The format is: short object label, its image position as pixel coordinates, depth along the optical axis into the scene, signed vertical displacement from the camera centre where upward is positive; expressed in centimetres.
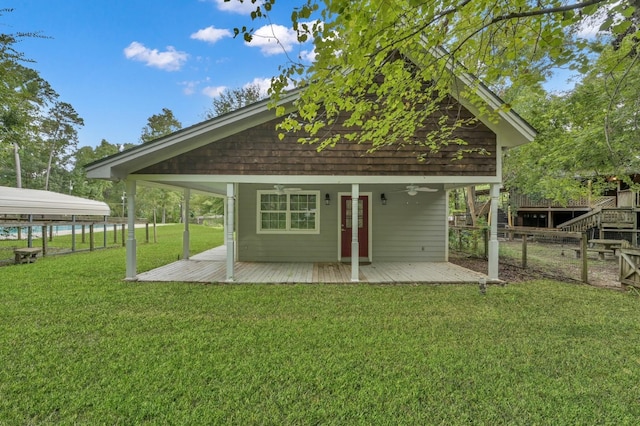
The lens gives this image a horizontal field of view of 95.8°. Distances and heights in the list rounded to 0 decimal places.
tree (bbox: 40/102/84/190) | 3127 +951
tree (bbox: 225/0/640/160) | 259 +180
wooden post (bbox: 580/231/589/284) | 614 -94
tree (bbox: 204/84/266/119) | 2181 +874
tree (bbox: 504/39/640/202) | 667 +216
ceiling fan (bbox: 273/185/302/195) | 738 +65
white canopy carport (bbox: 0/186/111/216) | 908 +33
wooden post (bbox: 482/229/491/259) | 909 -78
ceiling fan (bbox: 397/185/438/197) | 717 +62
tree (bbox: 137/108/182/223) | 3112 +909
